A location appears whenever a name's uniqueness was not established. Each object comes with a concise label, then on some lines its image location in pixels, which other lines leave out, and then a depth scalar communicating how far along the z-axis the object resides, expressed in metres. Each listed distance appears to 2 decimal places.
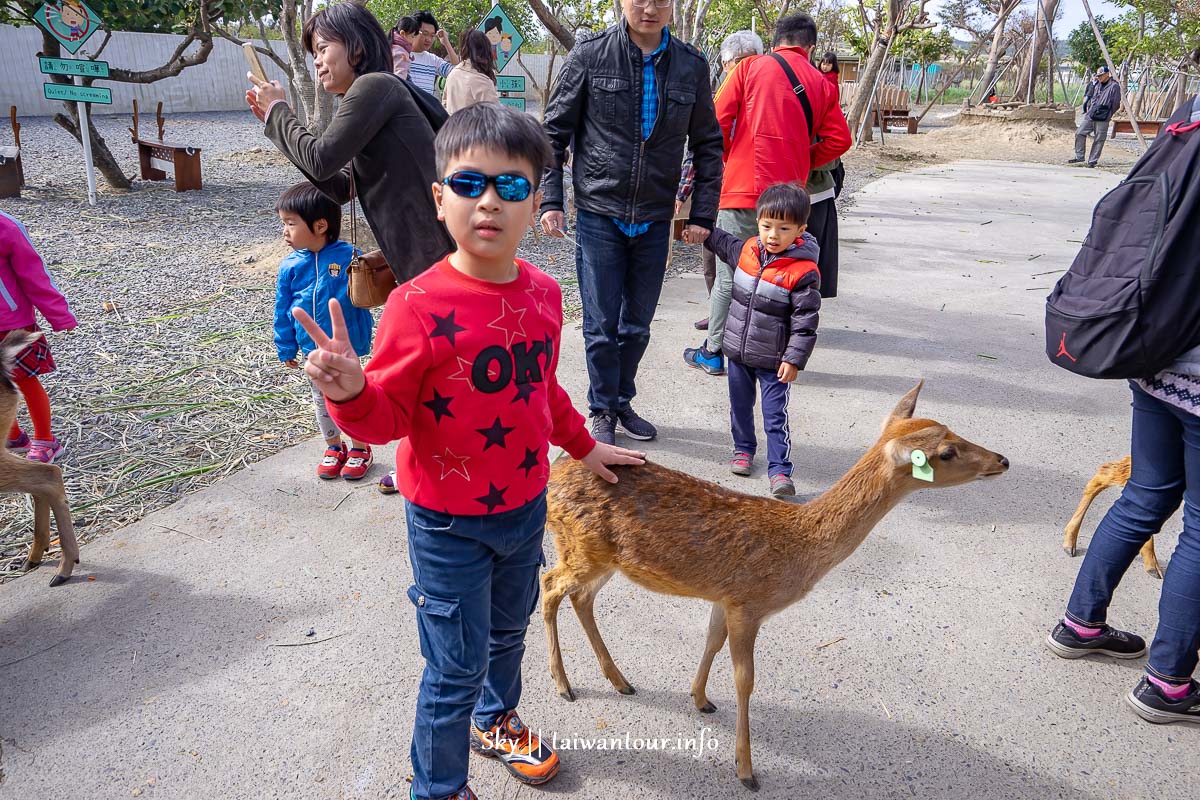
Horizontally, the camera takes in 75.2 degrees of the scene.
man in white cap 16.67
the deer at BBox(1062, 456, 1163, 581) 3.49
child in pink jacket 3.47
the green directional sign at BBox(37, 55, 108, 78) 9.72
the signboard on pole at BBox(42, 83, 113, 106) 9.73
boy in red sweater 1.79
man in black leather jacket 3.96
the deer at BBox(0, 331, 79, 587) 3.11
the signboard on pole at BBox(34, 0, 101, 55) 9.50
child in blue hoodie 3.70
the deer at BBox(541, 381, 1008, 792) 2.49
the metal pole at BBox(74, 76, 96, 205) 9.91
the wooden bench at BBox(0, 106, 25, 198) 9.97
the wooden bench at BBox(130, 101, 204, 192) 11.23
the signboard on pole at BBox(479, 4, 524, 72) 9.73
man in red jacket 4.86
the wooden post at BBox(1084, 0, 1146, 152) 6.92
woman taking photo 3.03
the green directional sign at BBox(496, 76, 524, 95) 11.06
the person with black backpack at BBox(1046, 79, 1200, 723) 2.30
